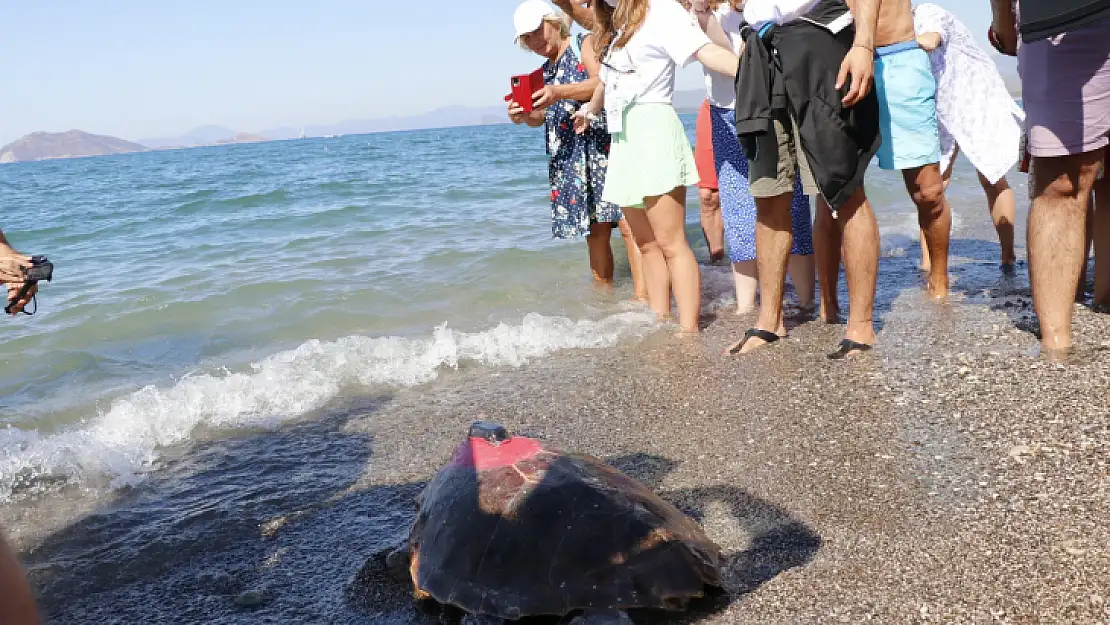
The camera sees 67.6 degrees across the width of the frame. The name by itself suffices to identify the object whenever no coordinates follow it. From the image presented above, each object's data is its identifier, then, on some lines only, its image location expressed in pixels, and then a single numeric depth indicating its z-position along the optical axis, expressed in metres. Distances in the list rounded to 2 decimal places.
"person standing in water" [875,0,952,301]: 4.07
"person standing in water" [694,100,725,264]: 6.52
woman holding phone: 5.59
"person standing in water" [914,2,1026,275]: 4.96
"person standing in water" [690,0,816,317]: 4.66
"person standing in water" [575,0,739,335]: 4.29
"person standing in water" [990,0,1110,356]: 3.04
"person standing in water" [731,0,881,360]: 3.60
